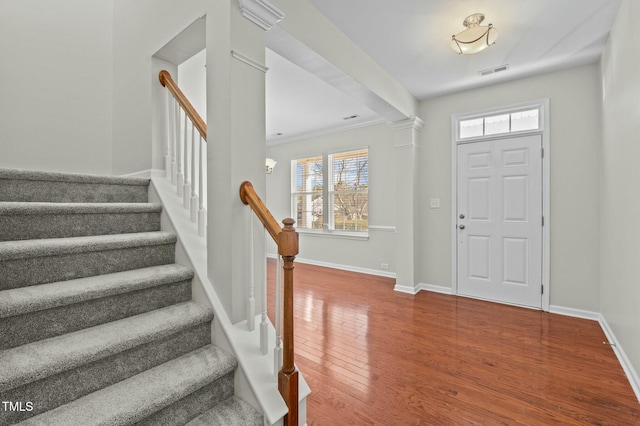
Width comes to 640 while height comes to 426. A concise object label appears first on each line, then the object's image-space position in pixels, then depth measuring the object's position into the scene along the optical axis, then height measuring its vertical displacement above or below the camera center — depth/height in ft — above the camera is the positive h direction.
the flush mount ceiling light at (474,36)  7.48 +4.59
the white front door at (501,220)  10.85 -0.41
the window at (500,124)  11.00 +3.41
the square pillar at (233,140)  5.04 +1.28
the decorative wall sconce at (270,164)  14.41 +2.31
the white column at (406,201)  12.80 +0.40
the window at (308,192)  18.60 +1.24
